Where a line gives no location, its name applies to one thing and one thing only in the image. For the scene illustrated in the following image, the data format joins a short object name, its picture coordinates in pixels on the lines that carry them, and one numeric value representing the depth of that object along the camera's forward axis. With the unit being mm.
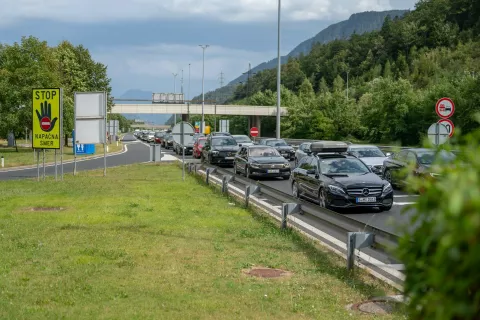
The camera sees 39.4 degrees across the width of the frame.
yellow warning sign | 28141
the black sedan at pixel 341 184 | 17250
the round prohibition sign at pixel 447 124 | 19281
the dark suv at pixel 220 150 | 39844
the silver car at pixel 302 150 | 37378
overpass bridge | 113562
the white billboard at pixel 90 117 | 29953
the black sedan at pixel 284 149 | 44375
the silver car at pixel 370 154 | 28080
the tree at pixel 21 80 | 58812
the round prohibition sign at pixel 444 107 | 19297
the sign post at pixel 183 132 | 27500
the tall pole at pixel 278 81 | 45512
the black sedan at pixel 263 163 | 29422
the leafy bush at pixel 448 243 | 1769
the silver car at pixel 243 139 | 48784
